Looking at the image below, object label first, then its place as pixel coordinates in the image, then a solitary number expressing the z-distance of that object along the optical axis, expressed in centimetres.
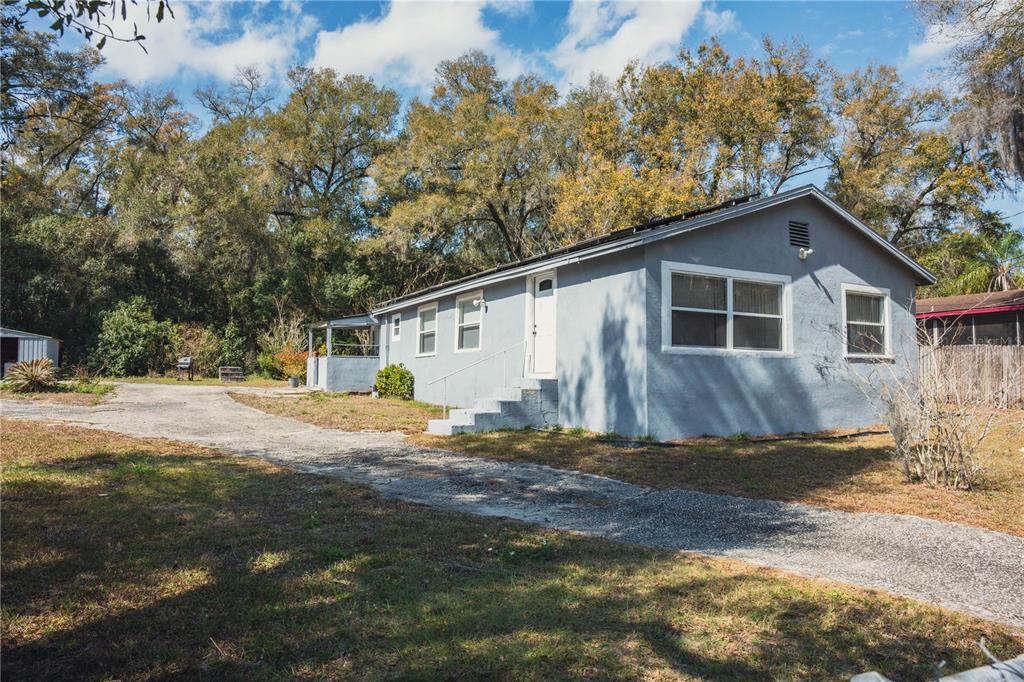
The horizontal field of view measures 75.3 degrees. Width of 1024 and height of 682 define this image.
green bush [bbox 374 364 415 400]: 1853
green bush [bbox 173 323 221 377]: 2694
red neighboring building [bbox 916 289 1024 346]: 1970
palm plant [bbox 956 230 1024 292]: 2403
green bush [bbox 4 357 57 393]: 1703
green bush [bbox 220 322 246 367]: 2892
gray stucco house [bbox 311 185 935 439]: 1079
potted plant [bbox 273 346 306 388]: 2550
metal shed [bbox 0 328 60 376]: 2319
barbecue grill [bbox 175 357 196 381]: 2494
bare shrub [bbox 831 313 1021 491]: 708
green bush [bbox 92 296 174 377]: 2606
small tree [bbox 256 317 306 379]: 2741
